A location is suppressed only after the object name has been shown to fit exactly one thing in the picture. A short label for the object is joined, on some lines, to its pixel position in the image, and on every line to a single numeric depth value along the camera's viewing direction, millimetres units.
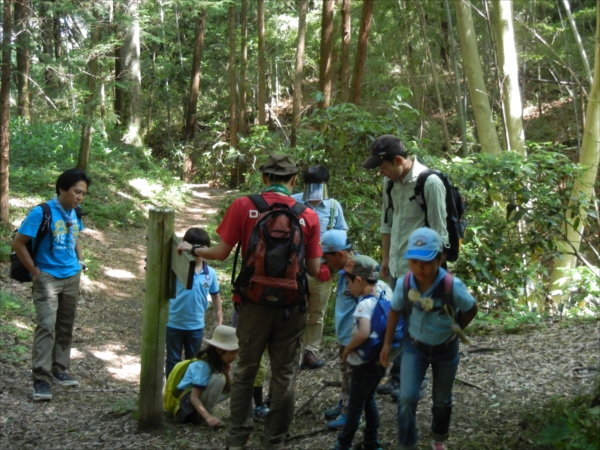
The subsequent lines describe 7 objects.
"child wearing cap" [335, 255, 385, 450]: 3795
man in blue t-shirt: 5699
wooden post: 4652
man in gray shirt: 4445
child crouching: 4906
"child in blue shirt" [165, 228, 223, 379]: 5539
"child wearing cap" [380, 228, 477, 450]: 3414
